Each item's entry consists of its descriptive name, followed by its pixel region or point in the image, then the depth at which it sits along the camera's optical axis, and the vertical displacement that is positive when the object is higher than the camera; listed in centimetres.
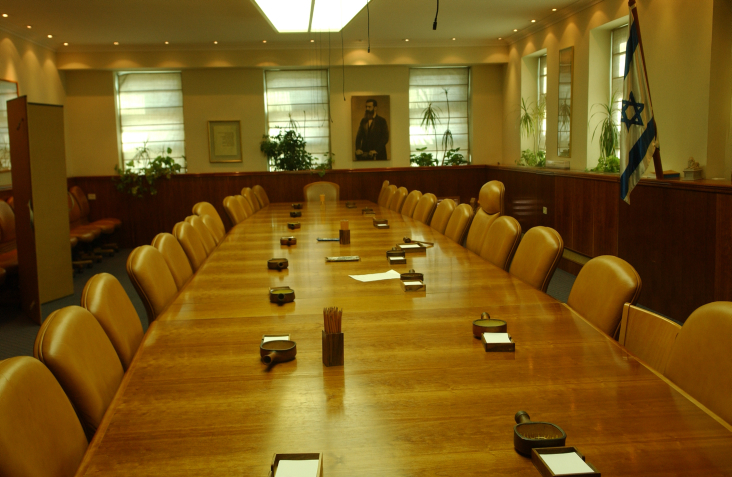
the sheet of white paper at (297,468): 113 -54
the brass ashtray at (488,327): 196 -49
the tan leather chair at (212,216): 491 -34
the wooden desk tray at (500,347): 182 -51
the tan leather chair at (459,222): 444 -37
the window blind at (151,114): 997 +100
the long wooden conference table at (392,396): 122 -54
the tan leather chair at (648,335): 176 -50
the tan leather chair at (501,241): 338 -40
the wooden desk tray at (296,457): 118 -53
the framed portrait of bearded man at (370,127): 1004 +72
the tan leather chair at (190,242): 372 -40
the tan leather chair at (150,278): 256 -43
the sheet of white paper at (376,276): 288 -48
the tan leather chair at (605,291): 205 -42
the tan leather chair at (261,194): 854 -27
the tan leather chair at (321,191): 867 -24
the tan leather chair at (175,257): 312 -42
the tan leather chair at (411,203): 631 -32
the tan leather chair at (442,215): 500 -36
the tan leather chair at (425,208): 561 -34
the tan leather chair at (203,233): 425 -39
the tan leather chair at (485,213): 407 -29
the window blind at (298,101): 1016 +117
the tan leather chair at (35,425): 116 -49
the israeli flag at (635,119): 439 +33
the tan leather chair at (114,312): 200 -45
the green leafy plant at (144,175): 929 +3
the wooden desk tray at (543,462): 111 -54
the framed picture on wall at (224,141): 991 +55
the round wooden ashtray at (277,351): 174 -49
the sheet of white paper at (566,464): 112 -54
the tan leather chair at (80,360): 152 -46
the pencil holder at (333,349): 171 -48
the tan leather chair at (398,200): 712 -32
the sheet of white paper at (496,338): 186 -50
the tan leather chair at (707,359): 148 -48
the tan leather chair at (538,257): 277 -40
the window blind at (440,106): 1029 +106
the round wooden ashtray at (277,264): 320 -45
